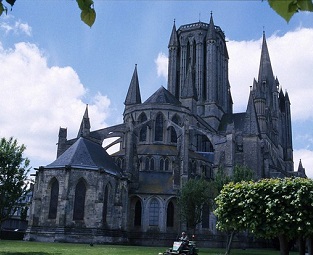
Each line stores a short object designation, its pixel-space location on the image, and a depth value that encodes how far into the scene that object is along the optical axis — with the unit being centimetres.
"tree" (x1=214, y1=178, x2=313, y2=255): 1666
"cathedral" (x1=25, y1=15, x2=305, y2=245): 3662
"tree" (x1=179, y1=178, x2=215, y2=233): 3647
